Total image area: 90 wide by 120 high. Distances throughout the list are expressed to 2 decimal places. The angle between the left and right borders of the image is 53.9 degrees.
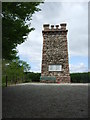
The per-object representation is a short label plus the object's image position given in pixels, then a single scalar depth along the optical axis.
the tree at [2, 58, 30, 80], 8.58
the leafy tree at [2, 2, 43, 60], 3.83
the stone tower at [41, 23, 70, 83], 10.85
